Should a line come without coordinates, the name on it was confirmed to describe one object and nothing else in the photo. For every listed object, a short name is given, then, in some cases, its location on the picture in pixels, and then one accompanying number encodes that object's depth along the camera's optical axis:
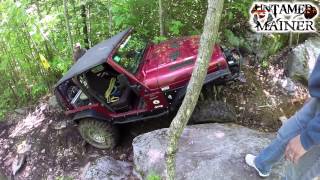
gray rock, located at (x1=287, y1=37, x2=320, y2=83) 4.01
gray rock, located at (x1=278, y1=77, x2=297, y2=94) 3.96
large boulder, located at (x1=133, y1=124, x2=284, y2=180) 2.61
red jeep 3.32
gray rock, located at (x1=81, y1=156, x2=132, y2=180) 3.03
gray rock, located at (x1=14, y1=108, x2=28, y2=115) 4.79
